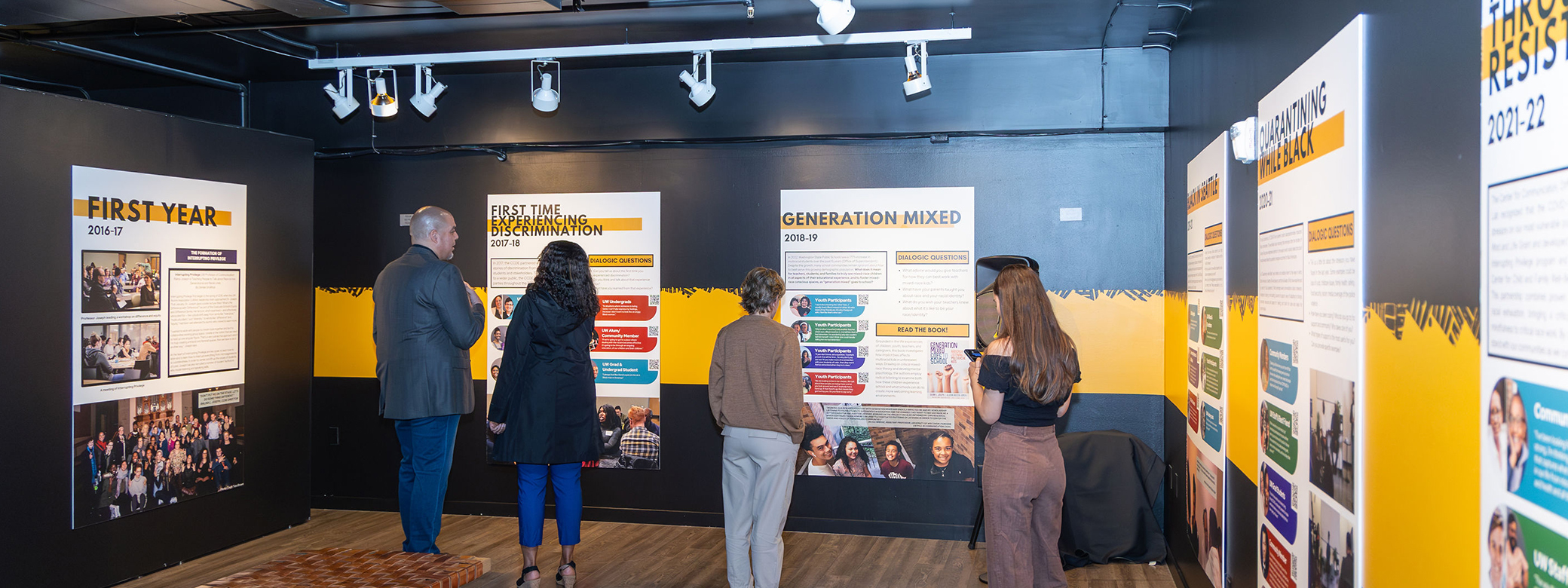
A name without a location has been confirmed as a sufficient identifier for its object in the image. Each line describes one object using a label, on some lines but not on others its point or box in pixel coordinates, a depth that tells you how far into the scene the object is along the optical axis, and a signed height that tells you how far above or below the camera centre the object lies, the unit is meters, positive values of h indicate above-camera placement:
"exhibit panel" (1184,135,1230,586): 3.26 -0.23
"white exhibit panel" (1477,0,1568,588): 1.14 +0.00
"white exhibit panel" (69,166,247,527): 4.28 -0.24
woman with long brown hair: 3.17 -0.42
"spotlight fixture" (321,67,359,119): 5.38 +1.20
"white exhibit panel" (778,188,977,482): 5.24 -0.16
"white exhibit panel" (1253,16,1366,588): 1.92 -0.06
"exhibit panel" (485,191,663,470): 5.61 +0.17
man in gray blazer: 4.26 -0.32
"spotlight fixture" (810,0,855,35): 3.74 +1.18
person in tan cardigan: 3.67 -0.52
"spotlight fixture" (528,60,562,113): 5.20 +1.17
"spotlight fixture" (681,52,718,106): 4.92 +1.17
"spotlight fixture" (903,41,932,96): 4.67 +1.15
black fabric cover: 4.60 -1.08
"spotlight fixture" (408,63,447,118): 5.34 +1.20
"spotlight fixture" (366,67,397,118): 5.21 +1.14
